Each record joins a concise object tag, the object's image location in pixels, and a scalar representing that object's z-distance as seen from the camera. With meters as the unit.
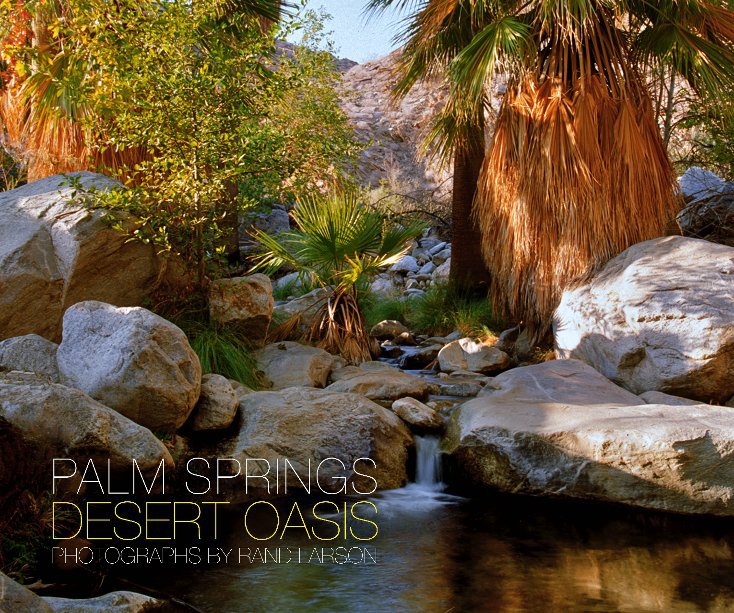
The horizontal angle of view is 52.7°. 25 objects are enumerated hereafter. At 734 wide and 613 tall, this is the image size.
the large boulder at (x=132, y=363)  5.43
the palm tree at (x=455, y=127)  9.47
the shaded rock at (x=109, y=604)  3.22
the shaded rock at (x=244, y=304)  7.69
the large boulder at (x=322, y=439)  5.76
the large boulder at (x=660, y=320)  6.78
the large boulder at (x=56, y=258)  6.81
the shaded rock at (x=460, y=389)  7.59
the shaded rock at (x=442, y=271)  13.99
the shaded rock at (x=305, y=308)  8.74
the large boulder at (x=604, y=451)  5.11
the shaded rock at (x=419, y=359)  9.28
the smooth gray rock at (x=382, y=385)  7.02
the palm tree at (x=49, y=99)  8.38
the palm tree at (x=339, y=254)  8.47
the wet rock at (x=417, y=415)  6.38
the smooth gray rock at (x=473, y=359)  8.74
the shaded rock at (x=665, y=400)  6.45
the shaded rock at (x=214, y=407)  5.90
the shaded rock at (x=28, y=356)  5.86
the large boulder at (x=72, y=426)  4.64
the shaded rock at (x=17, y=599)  2.82
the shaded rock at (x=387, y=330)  10.89
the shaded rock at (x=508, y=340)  9.48
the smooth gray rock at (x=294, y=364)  7.42
